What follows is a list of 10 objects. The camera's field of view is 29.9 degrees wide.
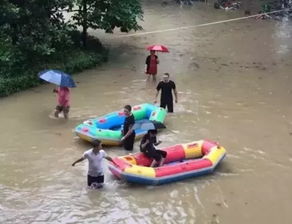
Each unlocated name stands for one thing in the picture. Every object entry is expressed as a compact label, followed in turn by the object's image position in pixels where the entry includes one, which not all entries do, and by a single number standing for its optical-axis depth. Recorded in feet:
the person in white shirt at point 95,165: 32.78
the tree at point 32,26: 55.31
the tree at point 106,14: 64.28
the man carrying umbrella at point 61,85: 43.93
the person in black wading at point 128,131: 39.47
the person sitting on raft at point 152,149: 36.01
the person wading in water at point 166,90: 46.93
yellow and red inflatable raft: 34.83
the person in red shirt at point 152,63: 58.02
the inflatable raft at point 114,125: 40.32
